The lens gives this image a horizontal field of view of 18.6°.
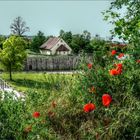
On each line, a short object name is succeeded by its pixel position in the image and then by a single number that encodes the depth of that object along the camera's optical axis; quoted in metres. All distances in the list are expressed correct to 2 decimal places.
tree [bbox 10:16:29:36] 123.00
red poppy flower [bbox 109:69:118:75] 5.98
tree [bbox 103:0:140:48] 14.08
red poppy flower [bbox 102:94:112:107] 5.55
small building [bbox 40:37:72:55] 88.19
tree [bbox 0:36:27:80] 53.12
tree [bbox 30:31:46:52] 97.25
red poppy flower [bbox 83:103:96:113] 5.62
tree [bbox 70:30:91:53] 80.56
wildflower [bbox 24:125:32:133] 6.47
